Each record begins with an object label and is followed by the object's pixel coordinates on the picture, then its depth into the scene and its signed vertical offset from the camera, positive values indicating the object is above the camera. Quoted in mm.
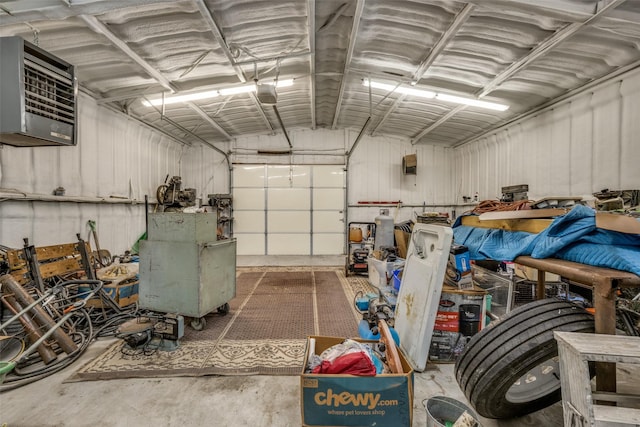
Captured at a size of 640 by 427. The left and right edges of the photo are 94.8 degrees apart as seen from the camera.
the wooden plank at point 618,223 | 1357 -84
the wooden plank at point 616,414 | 1081 -791
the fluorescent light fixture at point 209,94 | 4965 +1914
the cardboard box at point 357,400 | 1677 -1112
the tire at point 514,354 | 1510 -820
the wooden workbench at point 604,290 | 1224 -357
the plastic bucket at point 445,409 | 1777 -1247
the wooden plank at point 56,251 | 3515 -582
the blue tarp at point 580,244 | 1334 -207
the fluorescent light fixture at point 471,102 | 5316 +1906
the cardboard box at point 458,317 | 2680 -1021
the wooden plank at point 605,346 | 1114 -562
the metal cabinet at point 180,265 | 3238 -677
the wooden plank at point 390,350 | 1818 -975
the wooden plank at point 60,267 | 3471 -772
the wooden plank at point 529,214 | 1985 -60
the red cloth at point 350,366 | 1718 -953
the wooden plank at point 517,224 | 1934 -141
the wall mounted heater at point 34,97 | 2164 +865
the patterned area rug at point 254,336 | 2619 -1468
